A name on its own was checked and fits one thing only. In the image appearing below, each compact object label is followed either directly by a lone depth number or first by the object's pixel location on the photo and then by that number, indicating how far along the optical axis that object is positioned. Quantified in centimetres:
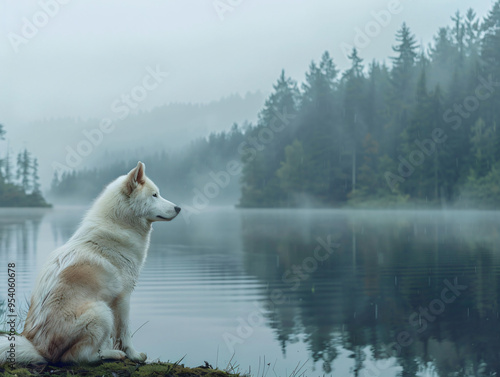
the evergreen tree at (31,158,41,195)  9969
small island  9631
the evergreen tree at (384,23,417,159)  8031
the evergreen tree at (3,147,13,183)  9269
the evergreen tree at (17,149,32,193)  9762
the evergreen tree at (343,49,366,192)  8588
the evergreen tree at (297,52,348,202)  8350
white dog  491
